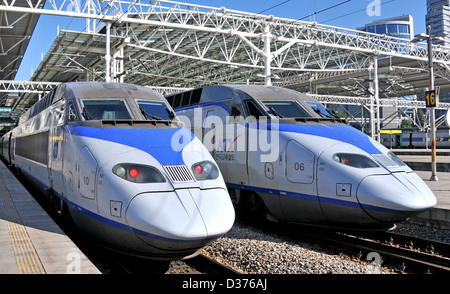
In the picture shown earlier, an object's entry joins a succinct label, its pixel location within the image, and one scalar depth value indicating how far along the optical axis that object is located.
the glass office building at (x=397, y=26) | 135.65
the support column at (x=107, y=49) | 23.74
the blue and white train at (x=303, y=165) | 8.02
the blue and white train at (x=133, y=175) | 6.15
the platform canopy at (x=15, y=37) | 26.42
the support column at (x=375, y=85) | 41.59
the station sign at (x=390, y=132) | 54.52
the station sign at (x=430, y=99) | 15.92
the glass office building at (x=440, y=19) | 192.38
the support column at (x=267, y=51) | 26.15
